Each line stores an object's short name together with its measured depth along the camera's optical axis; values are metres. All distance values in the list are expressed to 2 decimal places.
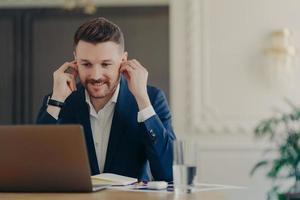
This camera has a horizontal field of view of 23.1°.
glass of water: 2.19
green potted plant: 5.30
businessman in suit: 2.78
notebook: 2.36
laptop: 2.06
